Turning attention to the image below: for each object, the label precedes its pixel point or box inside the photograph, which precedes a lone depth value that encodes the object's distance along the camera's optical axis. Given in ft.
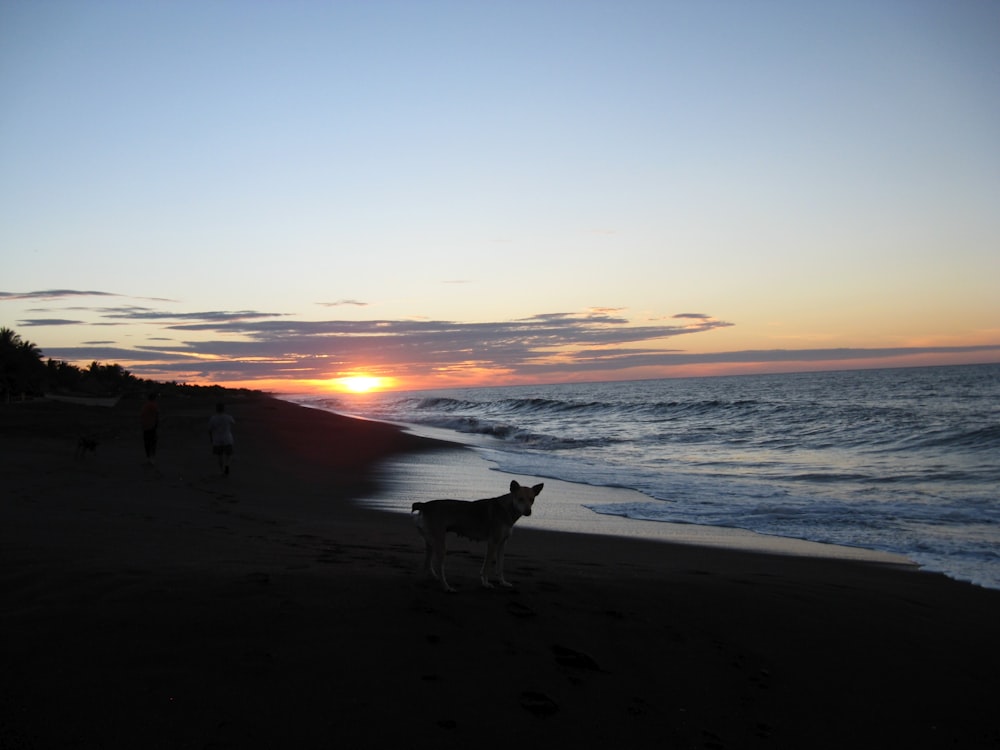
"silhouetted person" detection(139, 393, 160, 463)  51.01
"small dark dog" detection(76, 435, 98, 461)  51.26
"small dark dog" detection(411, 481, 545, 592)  19.45
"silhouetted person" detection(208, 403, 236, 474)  50.26
